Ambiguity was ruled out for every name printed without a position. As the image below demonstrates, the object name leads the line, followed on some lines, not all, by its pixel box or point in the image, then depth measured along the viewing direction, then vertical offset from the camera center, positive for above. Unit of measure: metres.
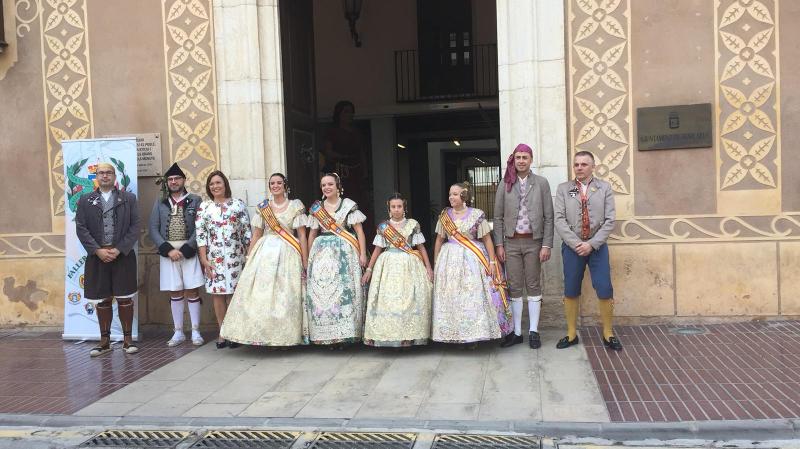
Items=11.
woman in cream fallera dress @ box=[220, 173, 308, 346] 6.29 -0.83
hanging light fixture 11.15 +2.86
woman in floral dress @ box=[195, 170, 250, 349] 6.79 -0.46
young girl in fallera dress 6.06 -0.86
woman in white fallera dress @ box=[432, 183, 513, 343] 6.03 -0.85
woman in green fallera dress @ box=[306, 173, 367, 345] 6.25 -0.73
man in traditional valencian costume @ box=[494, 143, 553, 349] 6.30 -0.43
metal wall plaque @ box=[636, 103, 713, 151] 6.68 +0.49
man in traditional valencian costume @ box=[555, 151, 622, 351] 6.05 -0.43
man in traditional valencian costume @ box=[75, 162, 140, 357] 6.72 -0.46
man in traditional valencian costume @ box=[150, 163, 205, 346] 6.97 -0.40
